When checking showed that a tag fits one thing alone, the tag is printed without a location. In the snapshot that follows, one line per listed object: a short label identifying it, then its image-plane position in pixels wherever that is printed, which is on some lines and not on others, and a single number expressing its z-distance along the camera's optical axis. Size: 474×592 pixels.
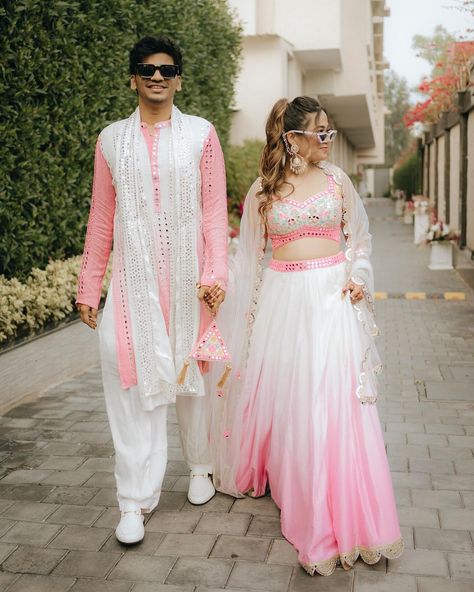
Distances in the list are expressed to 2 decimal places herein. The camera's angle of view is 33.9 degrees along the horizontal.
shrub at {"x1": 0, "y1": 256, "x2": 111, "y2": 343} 5.79
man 3.47
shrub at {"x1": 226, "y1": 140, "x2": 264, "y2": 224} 15.00
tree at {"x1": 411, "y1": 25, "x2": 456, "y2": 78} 19.79
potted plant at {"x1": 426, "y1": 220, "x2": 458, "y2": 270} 13.30
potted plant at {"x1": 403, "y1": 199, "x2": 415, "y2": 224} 24.90
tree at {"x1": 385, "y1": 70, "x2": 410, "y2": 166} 75.62
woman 3.26
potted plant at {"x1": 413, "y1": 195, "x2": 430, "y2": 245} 17.97
